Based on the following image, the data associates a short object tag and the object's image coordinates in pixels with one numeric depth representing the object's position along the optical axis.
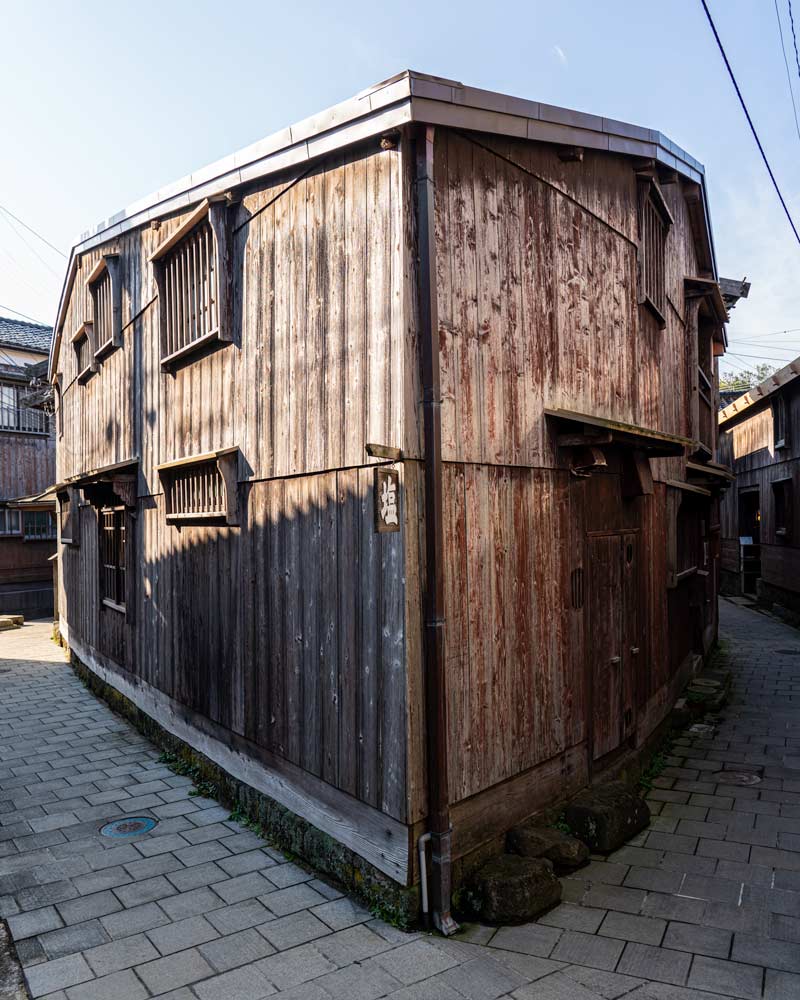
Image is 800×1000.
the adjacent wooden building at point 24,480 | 22.16
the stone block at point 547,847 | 5.38
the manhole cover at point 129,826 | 6.41
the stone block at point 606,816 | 5.79
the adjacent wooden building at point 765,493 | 16.47
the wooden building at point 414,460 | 4.87
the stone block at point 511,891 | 4.72
